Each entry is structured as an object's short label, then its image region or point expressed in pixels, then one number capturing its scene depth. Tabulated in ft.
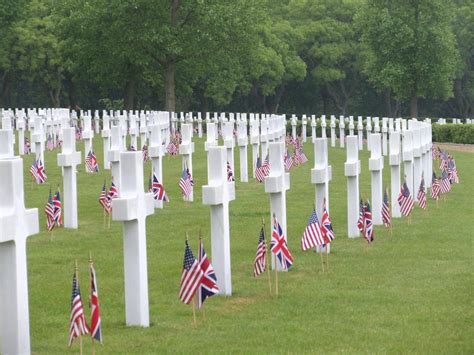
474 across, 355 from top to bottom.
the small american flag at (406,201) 79.66
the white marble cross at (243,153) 115.24
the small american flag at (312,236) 57.98
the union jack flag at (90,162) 114.51
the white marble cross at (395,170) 85.80
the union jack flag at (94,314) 39.81
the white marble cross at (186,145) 98.53
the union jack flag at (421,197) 87.81
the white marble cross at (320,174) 66.23
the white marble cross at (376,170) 78.59
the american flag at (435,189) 94.38
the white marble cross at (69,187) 76.07
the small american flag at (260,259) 52.49
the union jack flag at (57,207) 71.20
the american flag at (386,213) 72.42
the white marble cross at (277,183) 59.31
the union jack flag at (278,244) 52.90
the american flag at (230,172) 84.12
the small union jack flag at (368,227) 66.18
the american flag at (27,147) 140.01
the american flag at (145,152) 124.41
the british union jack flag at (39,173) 99.09
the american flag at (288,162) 118.10
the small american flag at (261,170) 106.22
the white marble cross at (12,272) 40.32
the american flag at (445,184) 102.57
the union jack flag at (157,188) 79.15
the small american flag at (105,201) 75.92
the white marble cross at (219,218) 52.65
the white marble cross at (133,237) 45.96
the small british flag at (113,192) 72.87
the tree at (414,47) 230.07
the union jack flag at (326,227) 60.08
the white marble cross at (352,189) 71.92
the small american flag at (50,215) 69.56
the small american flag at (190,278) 45.29
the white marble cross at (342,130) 176.55
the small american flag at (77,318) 39.63
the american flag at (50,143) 144.77
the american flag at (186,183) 86.17
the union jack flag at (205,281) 46.19
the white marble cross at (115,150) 85.15
